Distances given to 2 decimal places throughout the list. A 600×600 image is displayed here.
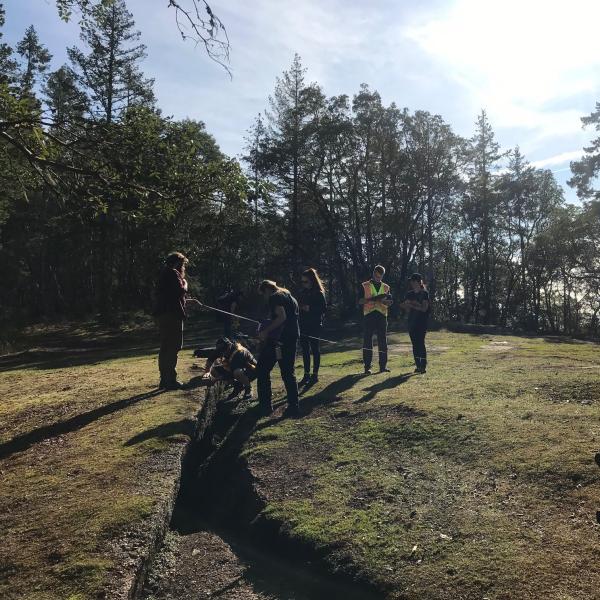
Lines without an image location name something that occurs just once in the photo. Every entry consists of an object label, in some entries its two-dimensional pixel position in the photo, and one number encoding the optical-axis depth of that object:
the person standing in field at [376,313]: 10.50
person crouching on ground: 8.90
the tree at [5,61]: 22.14
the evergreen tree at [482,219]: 44.59
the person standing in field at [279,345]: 7.83
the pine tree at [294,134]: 34.84
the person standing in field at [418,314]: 10.50
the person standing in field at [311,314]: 10.10
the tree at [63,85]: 29.51
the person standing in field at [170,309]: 8.41
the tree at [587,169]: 32.91
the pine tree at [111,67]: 30.61
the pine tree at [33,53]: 37.72
